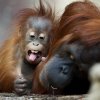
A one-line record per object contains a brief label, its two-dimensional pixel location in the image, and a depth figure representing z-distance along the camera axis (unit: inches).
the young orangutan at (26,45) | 190.1
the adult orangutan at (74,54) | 175.9
